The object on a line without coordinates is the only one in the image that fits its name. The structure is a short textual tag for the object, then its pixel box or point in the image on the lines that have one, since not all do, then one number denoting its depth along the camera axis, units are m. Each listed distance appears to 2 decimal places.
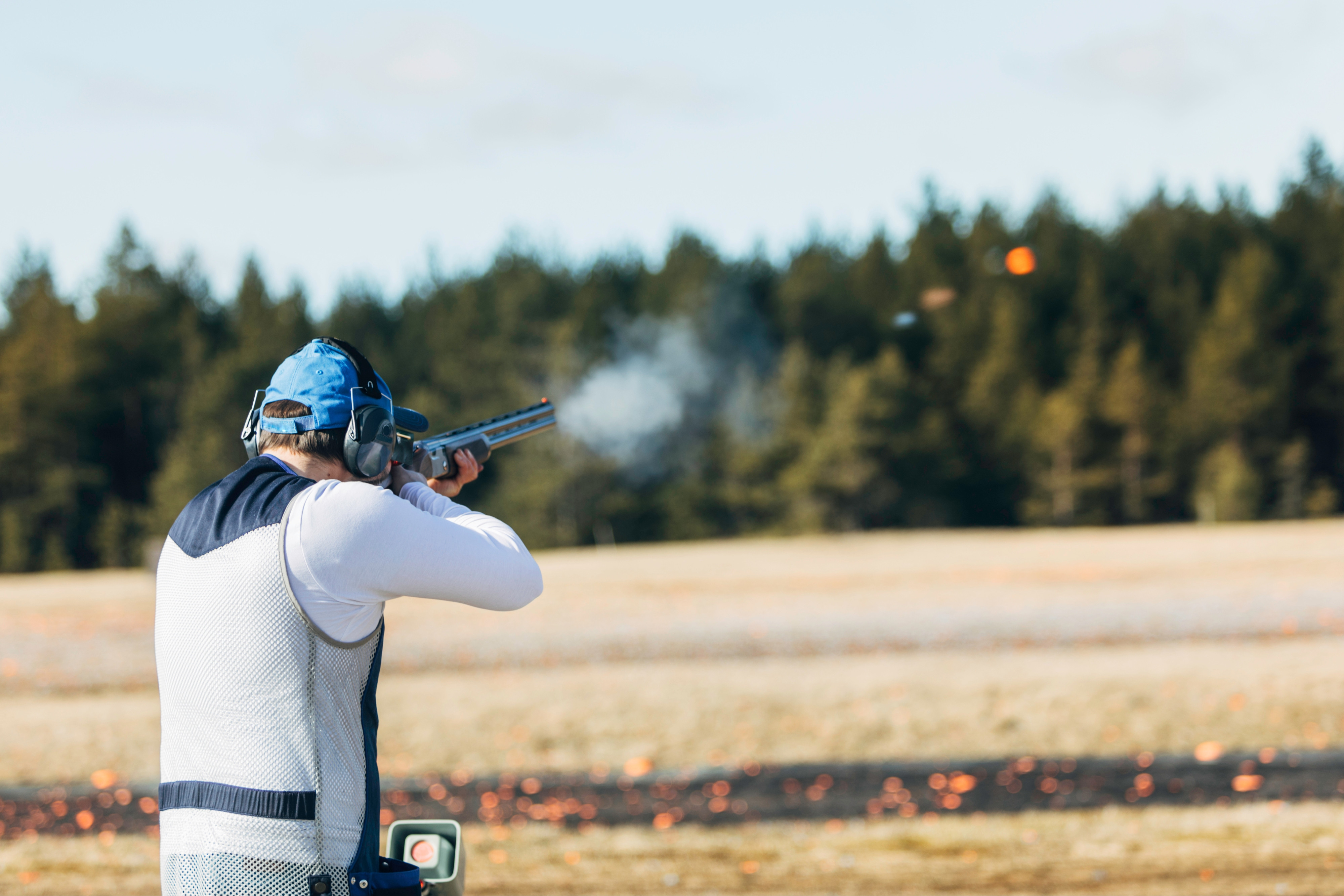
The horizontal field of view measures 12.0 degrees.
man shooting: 10.21
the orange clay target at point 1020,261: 23.40
